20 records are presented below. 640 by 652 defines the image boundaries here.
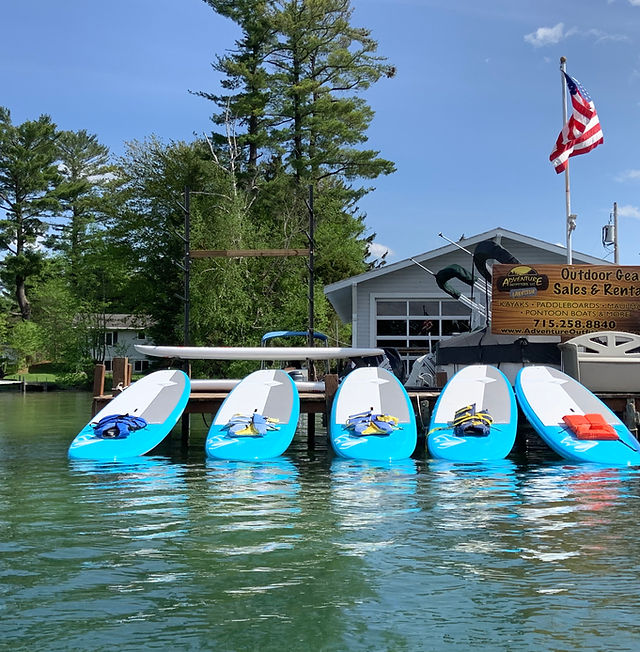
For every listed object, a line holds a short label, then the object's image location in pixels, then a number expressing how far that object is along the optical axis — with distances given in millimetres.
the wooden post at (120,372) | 15195
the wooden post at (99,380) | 14457
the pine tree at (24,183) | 49656
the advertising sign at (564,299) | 14617
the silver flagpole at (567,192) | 17375
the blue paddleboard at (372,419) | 11695
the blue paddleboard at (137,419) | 11961
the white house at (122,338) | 45312
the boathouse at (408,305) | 21469
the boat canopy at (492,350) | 14922
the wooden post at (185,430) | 14391
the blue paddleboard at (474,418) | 11570
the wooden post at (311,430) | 14156
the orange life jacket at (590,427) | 11570
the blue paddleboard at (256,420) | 11859
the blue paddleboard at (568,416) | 11219
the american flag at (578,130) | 17094
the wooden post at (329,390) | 13414
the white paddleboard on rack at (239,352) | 15234
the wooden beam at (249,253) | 19141
